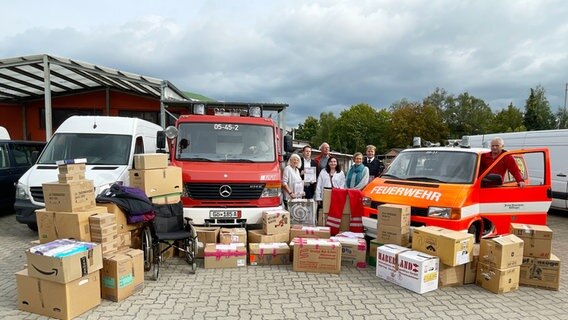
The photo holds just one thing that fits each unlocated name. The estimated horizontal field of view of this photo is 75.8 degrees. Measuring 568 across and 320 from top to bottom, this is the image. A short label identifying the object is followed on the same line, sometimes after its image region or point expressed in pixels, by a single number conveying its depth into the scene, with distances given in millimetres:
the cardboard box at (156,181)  5348
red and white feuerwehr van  5113
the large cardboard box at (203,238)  5559
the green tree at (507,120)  51812
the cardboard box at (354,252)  5398
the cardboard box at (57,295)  3615
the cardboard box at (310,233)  5750
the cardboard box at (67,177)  4133
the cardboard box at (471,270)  4758
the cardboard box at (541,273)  4680
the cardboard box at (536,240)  4711
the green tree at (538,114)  41375
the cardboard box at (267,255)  5391
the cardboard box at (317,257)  5113
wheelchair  4930
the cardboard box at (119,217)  4613
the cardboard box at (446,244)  4453
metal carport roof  10805
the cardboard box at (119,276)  4055
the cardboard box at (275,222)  5715
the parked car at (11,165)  8398
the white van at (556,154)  9562
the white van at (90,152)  6453
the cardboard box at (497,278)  4480
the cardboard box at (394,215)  5016
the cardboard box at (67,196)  4113
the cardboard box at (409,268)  4422
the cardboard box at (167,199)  5430
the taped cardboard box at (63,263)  3543
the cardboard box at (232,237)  5562
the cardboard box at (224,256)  5234
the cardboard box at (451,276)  4605
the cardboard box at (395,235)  5043
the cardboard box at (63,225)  4078
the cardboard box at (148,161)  5359
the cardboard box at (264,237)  5676
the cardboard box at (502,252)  4457
